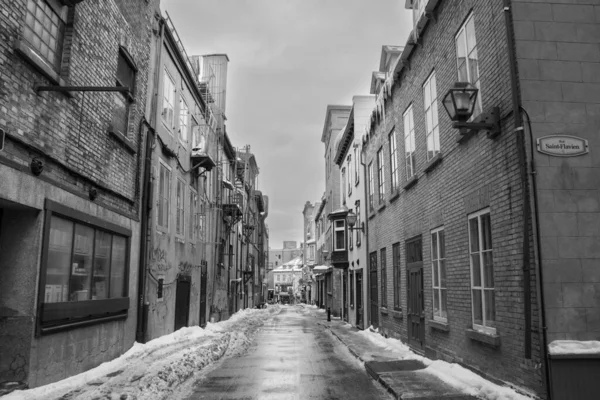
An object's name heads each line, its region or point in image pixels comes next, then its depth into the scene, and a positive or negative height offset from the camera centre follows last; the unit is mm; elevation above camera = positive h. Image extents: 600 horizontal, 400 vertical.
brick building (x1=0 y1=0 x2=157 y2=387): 6902 +1464
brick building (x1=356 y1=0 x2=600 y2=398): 6285 +1297
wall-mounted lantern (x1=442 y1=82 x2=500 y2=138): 7242 +2422
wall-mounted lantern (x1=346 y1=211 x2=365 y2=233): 19886 +2266
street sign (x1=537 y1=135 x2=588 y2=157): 6527 +1701
